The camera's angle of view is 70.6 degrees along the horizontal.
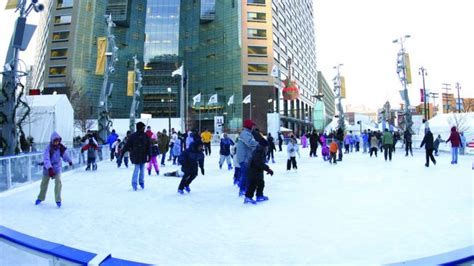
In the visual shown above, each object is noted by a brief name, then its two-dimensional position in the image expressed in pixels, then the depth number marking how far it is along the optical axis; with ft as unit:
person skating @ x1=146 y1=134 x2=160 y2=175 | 36.01
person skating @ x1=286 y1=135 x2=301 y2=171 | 40.70
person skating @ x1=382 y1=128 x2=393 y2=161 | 52.70
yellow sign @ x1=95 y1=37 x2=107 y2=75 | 61.36
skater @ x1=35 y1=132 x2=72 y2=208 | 20.70
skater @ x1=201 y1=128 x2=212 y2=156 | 63.42
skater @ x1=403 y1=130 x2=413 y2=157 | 64.69
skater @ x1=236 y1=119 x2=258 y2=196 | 22.01
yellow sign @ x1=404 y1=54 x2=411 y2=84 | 81.04
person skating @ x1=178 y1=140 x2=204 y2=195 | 25.03
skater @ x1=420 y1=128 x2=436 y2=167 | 41.81
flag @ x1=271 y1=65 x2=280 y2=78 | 124.06
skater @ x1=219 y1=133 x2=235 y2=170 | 41.67
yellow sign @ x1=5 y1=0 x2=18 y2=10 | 32.82
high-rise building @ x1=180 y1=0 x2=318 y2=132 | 198.29
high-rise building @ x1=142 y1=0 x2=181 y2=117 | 223.10
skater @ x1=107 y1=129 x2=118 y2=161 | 56.64
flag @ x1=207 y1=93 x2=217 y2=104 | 132.57
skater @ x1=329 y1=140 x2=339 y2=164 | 48.80
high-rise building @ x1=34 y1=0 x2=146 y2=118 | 200.64
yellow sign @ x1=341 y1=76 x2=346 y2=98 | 115.58
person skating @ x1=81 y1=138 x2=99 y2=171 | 42.42
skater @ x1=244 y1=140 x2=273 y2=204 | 21.20
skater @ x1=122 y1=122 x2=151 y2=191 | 26.59
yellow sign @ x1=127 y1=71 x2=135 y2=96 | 83.87
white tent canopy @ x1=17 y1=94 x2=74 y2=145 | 54.40
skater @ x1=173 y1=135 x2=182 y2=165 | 48.19
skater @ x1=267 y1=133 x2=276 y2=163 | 48.00
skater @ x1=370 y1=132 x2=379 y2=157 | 62.26
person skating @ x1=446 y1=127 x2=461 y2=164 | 42.86
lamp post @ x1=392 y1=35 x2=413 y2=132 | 81.97
